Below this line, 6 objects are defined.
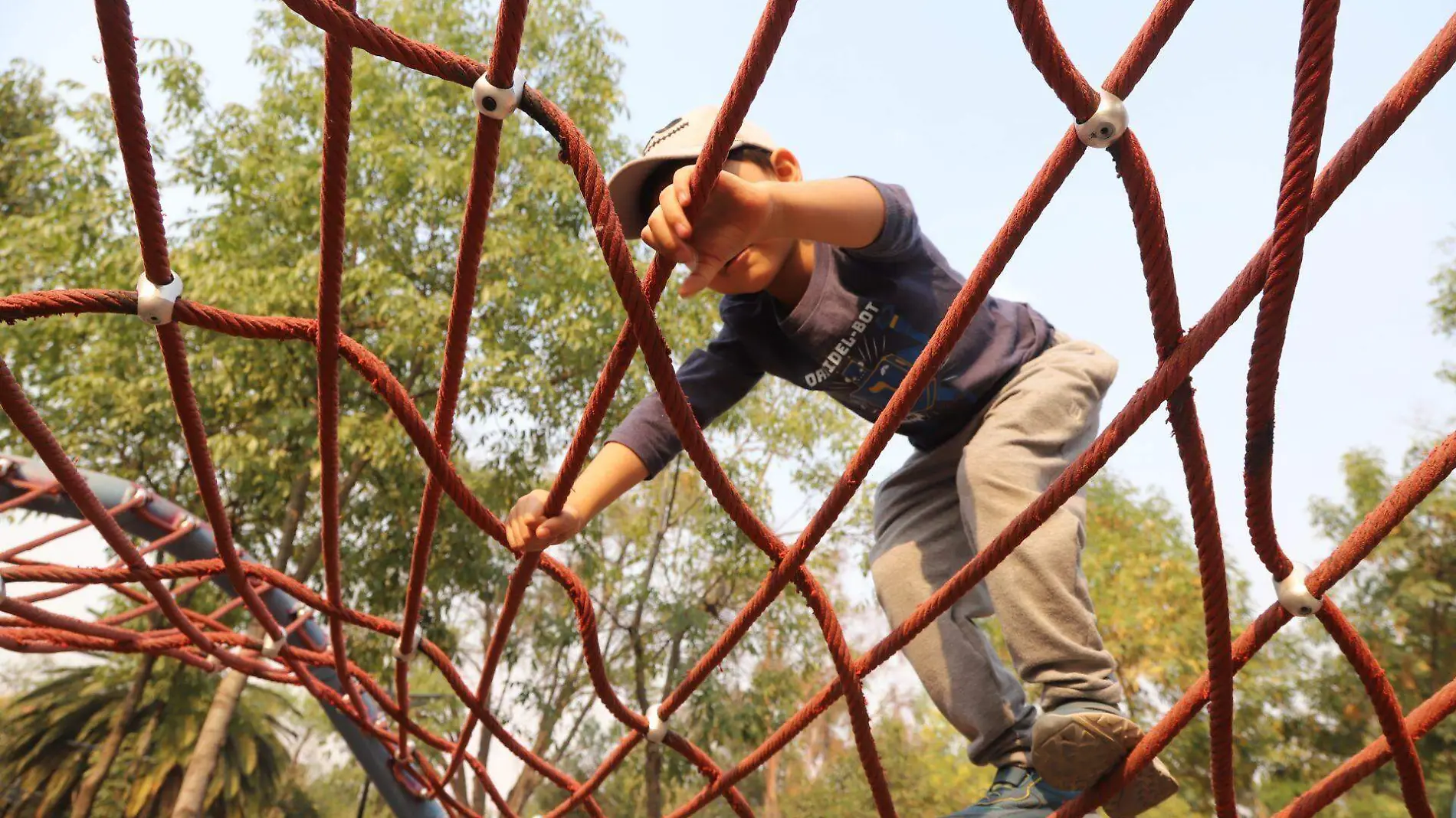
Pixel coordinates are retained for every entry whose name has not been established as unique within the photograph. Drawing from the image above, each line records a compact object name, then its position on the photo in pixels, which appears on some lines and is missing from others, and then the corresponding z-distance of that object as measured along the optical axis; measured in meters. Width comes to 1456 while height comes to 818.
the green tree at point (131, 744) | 5.44
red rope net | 0.57
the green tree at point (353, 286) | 4.30
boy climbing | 0.98
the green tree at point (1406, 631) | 7.01
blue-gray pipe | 2.63
